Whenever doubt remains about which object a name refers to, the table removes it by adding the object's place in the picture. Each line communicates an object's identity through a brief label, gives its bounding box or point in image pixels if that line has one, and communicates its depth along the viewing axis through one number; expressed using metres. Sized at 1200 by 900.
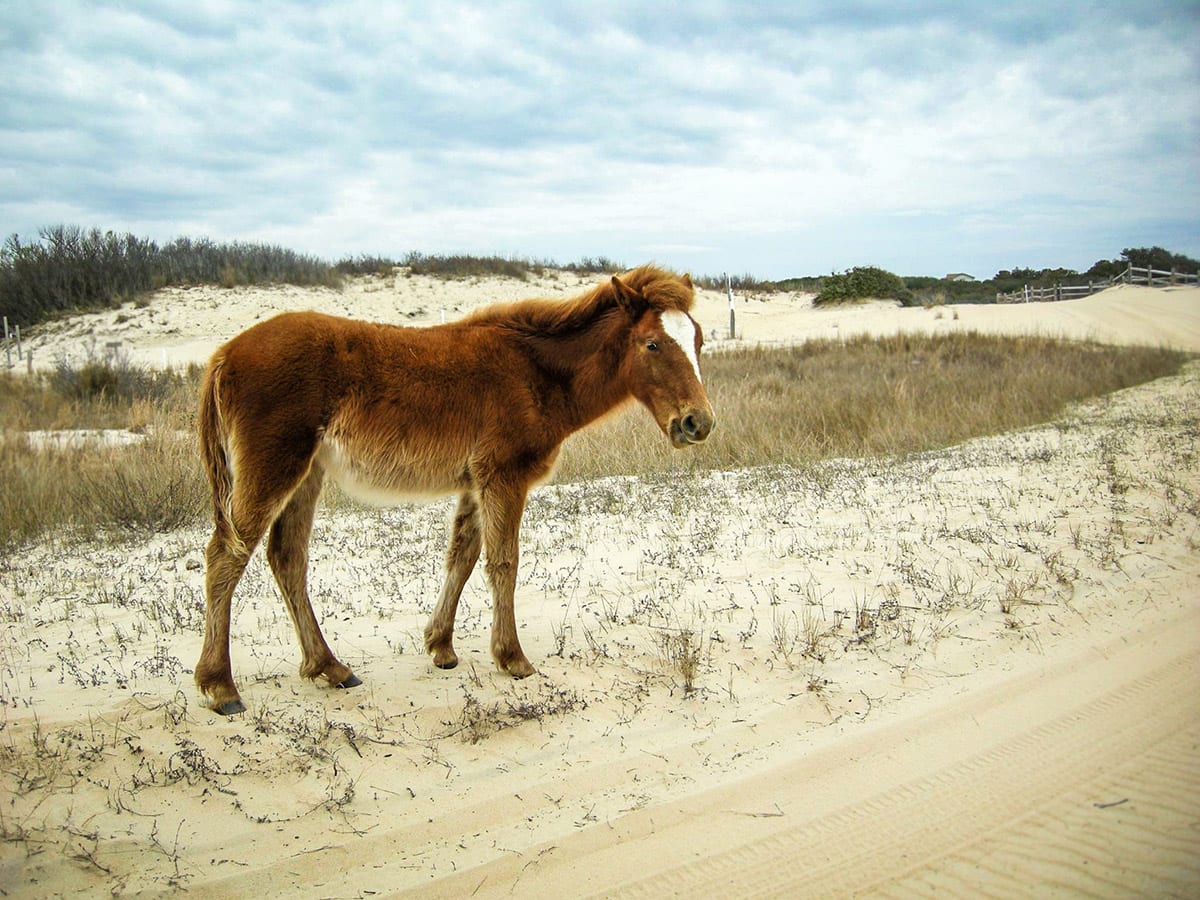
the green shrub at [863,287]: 41.09
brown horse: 4.39
